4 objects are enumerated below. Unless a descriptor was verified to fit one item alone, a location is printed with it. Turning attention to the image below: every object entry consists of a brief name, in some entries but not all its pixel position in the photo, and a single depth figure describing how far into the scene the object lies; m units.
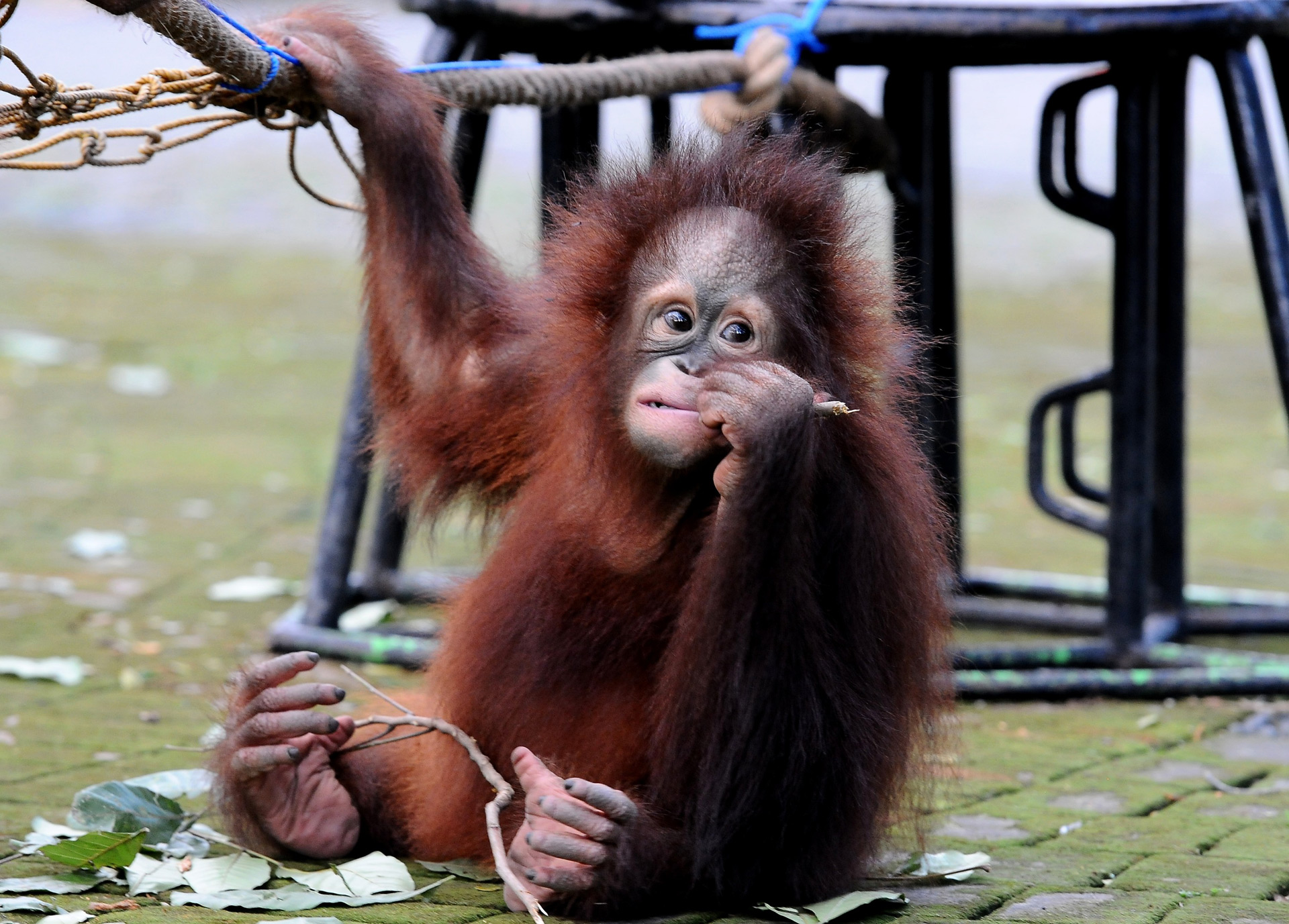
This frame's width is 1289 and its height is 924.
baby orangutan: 4.53
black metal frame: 7.78
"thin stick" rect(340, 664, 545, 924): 4.51
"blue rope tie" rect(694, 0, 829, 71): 7.79
